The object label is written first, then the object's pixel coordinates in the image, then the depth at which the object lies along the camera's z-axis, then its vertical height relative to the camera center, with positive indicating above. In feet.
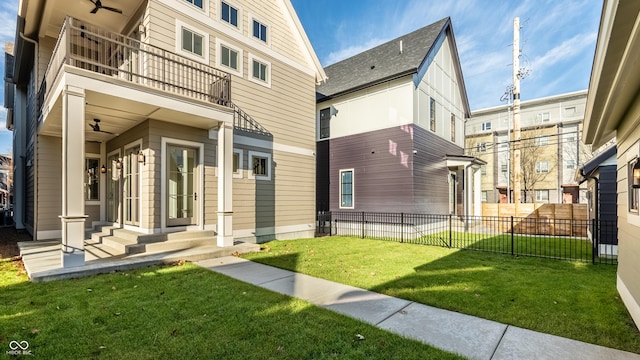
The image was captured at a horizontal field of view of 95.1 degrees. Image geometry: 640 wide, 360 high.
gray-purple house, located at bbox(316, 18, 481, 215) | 38.73 +7.18
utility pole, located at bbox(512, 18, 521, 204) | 45.40 +13.08
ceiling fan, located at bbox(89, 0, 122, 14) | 24.51 +14.94
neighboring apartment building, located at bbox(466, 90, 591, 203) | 83.20 +8.72
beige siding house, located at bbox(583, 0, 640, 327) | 7.22 +2.99
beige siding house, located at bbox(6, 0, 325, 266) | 20.38 +5.09
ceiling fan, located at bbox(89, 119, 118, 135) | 24.14 +4.70
